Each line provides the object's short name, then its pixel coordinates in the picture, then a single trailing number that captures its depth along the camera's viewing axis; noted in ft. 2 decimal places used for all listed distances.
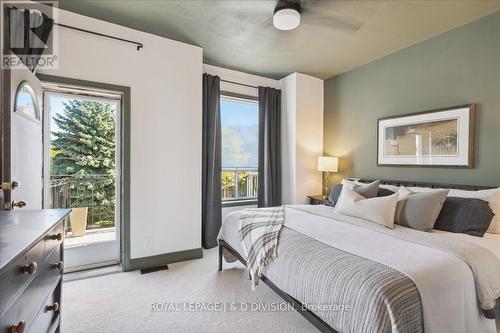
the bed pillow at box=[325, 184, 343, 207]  10.32
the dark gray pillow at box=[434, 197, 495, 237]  6.60
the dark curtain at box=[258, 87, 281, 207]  13.50
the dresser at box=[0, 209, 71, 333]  2.64
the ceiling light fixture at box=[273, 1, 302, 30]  7.45
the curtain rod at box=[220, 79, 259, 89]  12.83
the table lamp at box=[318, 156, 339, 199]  12.82
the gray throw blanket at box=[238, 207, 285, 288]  6.39
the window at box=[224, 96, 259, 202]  13.44
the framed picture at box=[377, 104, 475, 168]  8.59
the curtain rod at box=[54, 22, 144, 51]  7.94
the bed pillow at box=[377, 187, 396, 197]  9.12
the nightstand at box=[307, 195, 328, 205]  12.44
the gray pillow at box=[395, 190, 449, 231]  7.04
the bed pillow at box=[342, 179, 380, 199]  9.01
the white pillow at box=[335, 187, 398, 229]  7.32
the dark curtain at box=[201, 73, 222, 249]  11.87
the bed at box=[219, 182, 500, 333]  3.98
